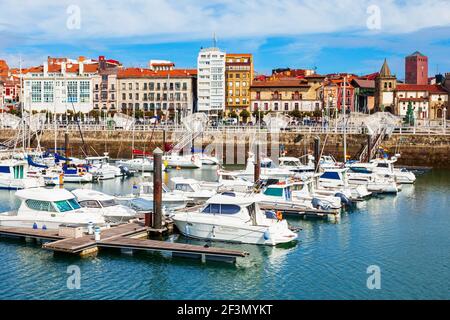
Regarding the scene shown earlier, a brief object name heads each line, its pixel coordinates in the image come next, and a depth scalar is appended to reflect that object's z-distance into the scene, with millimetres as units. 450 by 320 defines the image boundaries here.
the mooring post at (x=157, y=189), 25344
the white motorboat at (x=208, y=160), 59500
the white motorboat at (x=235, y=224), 24047
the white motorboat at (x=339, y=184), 36438
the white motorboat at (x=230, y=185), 36844
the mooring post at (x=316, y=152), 41509
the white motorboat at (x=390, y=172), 43812
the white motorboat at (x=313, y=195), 31328
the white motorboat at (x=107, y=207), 27141
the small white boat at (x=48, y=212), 24859
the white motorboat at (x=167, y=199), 30888
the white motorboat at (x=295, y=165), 47500
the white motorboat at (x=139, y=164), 54438
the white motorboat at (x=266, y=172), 43875
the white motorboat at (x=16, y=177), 40938
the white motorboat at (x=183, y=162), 57219
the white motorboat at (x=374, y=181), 39688
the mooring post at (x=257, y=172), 37375
